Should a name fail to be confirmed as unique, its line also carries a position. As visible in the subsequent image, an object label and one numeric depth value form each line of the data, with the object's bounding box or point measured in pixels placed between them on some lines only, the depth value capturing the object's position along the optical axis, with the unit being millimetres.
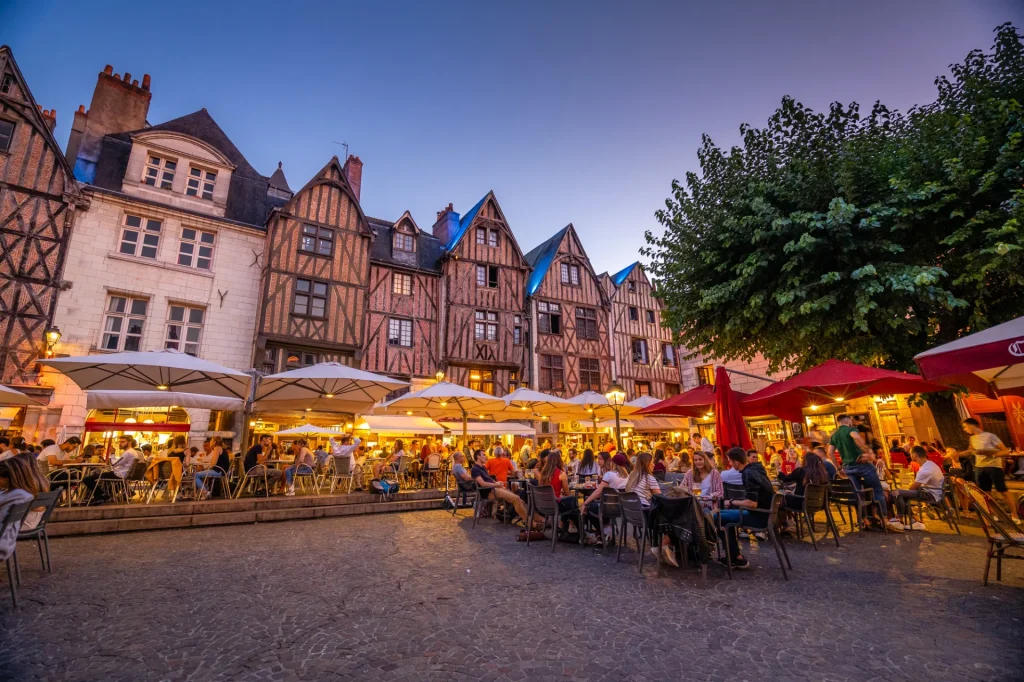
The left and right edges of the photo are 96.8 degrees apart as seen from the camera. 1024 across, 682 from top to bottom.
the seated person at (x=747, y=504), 5289
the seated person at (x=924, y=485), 7352
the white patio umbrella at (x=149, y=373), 8062
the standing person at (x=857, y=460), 7449
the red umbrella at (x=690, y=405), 8953
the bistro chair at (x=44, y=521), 4789
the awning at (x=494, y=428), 15945
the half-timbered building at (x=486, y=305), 20250
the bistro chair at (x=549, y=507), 6555
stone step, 7422
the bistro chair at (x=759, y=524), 5016
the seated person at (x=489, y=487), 7703
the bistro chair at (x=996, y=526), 4176
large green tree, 7480
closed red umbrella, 7809
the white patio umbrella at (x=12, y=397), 8944
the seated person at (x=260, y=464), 9641
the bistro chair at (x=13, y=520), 4027
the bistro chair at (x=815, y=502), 6418
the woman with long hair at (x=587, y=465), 8734
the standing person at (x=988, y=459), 7039
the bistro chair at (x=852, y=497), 7168
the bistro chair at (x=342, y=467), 11000
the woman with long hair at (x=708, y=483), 5934
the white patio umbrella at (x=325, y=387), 9820
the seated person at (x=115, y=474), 8789
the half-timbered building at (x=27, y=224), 13016
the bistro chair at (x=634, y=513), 5414
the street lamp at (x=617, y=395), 11312
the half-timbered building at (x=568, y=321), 22094
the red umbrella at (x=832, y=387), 7023
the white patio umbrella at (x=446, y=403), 11549
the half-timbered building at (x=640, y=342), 23953
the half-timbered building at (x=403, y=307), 18688
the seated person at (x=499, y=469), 9777
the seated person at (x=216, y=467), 9688
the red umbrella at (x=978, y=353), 4250
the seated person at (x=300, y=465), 10297
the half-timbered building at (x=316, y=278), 16656
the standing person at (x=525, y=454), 13610
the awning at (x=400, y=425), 13984
